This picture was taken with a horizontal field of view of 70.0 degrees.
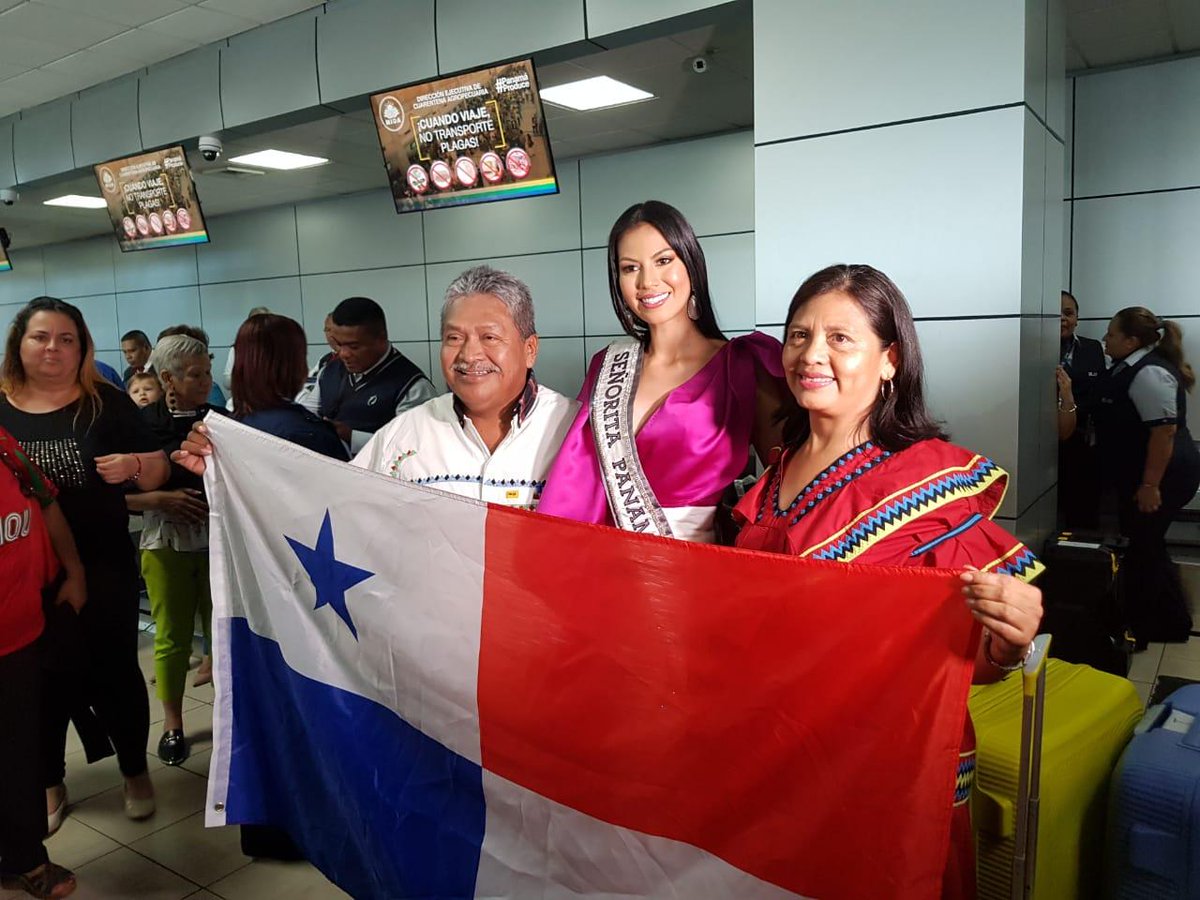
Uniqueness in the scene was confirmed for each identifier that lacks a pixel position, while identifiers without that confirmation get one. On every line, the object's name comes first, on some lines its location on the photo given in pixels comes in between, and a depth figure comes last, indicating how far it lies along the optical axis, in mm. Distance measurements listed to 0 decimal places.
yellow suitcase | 1687
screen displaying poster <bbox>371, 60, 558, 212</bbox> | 4000
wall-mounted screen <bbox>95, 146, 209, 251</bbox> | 5680
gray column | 2732
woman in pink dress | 1868
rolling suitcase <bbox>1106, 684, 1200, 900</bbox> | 1633
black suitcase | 3129
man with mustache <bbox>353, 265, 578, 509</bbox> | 1988
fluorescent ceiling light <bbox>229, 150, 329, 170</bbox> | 6695
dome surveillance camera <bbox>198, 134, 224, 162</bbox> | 5363
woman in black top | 2721
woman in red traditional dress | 1337
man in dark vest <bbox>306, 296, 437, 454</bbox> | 3807
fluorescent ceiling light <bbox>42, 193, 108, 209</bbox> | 8281
